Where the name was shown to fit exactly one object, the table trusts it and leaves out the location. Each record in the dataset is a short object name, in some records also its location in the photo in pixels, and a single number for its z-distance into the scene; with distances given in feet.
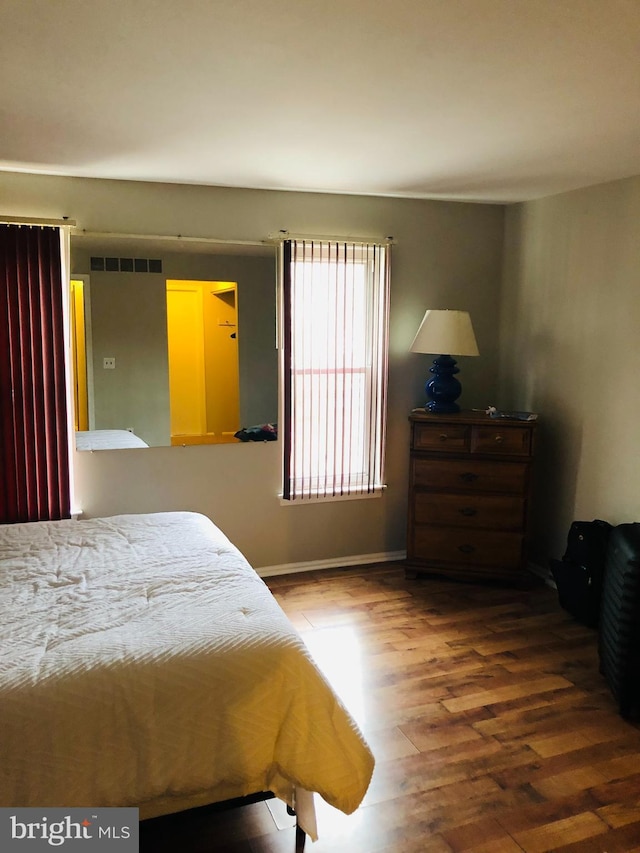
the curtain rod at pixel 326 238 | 12.17
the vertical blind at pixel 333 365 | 12.43
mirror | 11.33
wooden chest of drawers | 12.10
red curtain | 10.71
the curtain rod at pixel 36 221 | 10.54
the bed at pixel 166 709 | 5.10
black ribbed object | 8.32
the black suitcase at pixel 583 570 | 10.74
